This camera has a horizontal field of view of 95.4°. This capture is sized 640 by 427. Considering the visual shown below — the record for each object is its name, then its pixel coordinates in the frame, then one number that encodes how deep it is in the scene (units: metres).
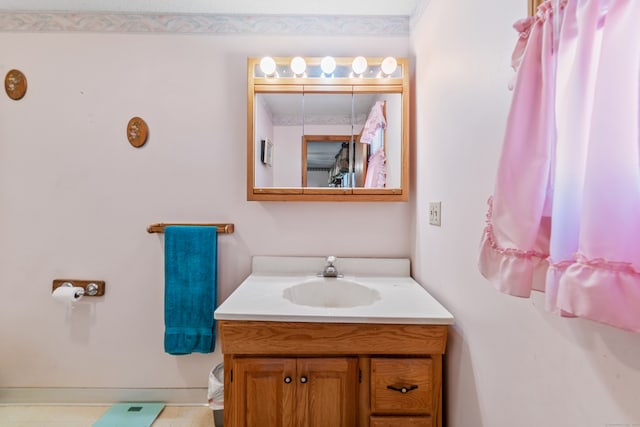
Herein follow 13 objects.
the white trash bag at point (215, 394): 1.47
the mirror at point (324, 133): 1.56
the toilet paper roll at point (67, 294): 1.57
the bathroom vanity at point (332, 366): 1.09
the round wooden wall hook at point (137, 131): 1.64
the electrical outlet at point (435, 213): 1.24
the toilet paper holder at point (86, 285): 1.65
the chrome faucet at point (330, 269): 1.57
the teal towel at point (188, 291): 1.57
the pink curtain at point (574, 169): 0.40
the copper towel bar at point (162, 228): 1.63
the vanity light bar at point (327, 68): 1.55
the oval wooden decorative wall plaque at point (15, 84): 1.65
